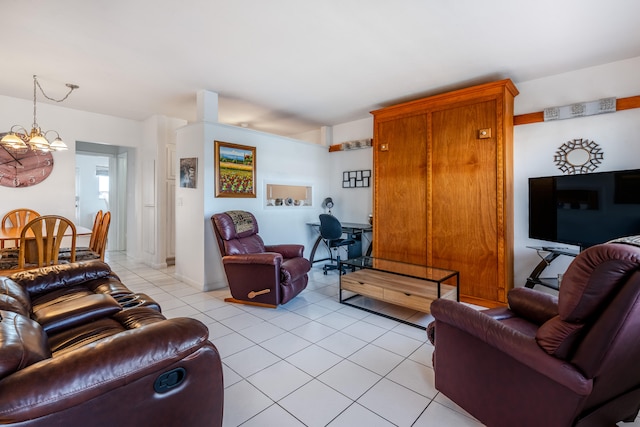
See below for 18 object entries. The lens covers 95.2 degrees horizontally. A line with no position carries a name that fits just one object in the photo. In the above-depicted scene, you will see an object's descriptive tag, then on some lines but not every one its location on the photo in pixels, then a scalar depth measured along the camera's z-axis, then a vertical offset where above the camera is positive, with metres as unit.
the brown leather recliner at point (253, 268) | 3.14 -0.64
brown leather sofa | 0.80 -0.51
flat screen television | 2.44 +0.01
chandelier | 3.17 +0.79
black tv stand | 2.76 -0.59
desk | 4.67 -0.39
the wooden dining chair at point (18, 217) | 3.94 -0.06
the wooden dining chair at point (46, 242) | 2.58 -0.28
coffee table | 2.75 -0.77
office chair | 4.34 -0.30
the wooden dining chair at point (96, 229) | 3.52 -0.21
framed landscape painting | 3.93 +0.58
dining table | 2.85 -0.23
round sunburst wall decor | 3.04 +0.56
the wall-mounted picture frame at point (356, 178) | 5.12 +0.57
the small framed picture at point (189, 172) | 3.91 +0.53
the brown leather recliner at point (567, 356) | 1.05 -0.63
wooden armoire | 3.28 +0.30
